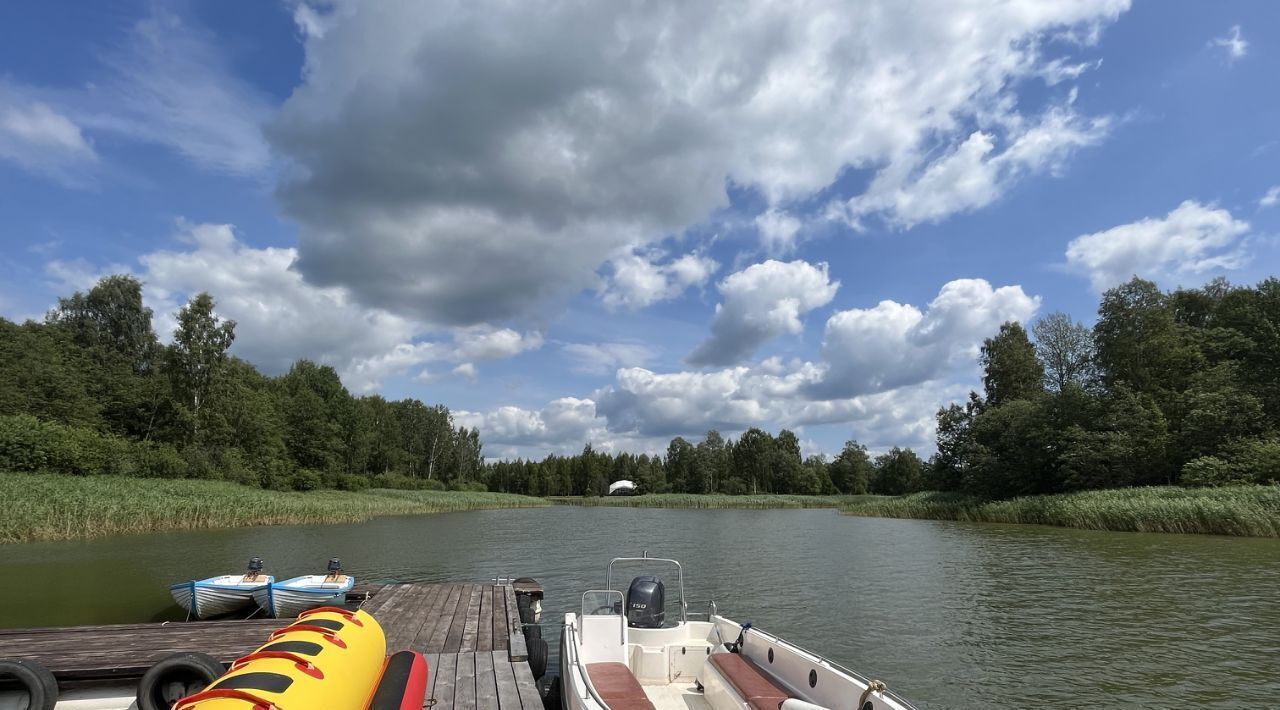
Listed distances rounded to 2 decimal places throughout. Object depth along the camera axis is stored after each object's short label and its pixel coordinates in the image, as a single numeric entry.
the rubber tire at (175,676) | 5.96
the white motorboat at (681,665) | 6.20
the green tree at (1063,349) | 54.66
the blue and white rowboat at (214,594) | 12.75
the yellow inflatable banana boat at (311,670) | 3.50
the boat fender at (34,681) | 6.15
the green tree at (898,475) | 99.50
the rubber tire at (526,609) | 12.44
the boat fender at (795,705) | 4.74
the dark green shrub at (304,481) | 58.00
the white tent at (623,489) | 111.50
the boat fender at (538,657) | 9.45
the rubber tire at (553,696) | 8.80
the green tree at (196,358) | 49.88
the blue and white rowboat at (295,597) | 12.59
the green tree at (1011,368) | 60.25
